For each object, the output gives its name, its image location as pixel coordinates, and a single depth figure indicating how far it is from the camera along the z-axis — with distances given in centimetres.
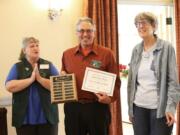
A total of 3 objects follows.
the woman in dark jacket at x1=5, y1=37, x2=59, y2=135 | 263
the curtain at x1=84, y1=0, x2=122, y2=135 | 396
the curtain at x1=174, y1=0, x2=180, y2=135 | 444
